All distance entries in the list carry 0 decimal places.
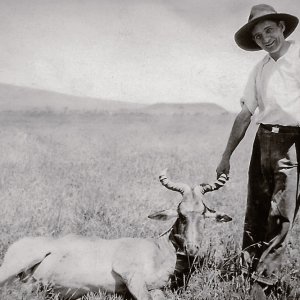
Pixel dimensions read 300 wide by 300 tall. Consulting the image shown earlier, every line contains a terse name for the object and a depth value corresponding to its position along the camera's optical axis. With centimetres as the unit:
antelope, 464
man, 459
